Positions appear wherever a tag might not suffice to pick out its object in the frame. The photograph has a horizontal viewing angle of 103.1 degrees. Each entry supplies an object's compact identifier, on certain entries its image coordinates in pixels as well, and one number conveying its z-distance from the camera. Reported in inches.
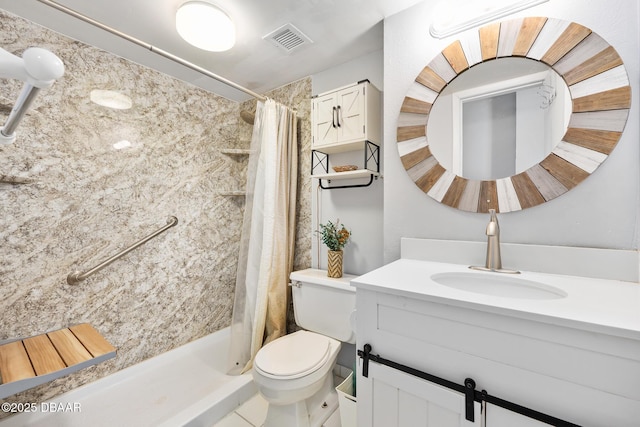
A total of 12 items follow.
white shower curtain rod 40.3
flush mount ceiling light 49.3
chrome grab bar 58.1
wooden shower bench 36.0
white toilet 46.4
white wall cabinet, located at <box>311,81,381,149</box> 59.3
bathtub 51.9
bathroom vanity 21.4
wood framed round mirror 35.9
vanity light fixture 41.4
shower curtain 66.5
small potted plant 63.4
